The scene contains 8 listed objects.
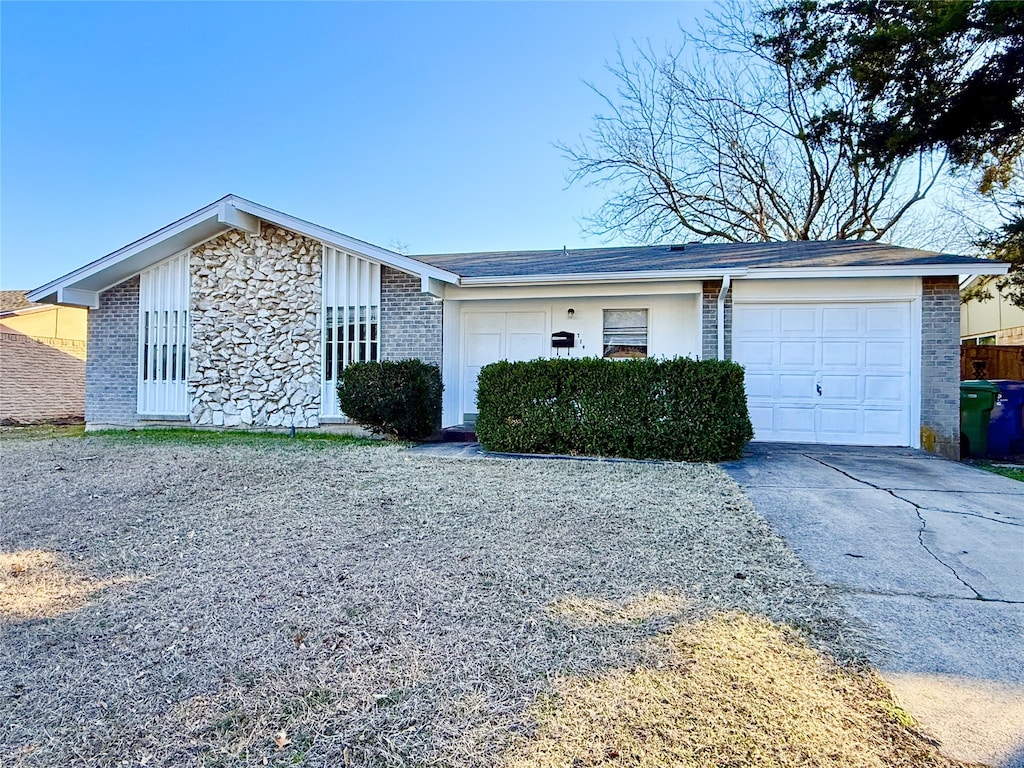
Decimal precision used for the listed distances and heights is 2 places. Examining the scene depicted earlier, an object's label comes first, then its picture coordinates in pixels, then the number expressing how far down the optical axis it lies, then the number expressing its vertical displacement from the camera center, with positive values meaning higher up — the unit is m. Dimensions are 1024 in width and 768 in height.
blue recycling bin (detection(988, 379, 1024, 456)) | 8.35 -0.51
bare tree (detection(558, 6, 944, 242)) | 17.38 +7.36
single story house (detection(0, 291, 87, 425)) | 13.95 +0.34
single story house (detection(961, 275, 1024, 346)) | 15.97 +2.20
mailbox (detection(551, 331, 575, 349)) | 10.02 +0.76
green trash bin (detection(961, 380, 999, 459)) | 8.35 -0.46
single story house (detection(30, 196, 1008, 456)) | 8.62 +1.09
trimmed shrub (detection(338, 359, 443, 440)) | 8.84 -0.27
